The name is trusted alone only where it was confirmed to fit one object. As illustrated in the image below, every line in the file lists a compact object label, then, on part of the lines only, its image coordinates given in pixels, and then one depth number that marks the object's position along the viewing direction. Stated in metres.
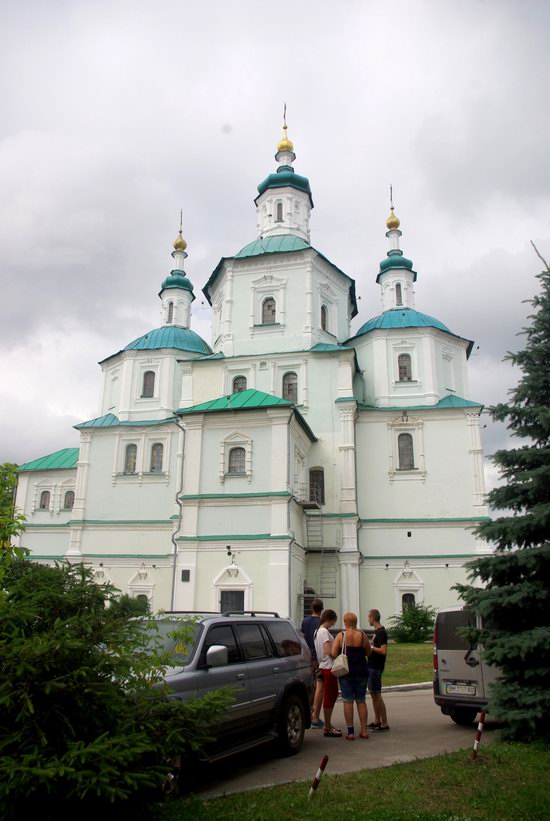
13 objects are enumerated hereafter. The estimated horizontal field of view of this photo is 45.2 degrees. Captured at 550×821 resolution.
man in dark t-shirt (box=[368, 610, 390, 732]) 9.95
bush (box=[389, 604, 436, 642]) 25.64
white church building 24.28
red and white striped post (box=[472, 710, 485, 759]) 7.42
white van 9.89
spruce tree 8.59
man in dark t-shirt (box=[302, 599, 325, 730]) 11.78
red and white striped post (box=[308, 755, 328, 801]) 5.79
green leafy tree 6.22
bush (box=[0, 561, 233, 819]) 4.44
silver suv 7.30
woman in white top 9.79
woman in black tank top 9.48
